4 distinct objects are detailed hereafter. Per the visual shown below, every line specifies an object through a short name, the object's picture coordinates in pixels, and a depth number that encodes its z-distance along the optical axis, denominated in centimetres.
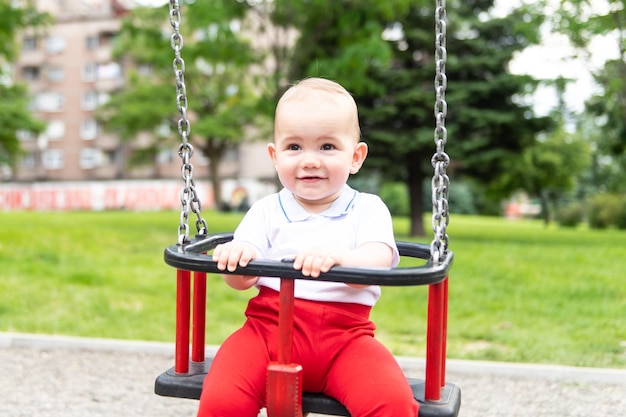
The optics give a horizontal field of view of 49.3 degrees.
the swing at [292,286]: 179
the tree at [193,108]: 2766
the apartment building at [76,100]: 4288
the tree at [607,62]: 1241
